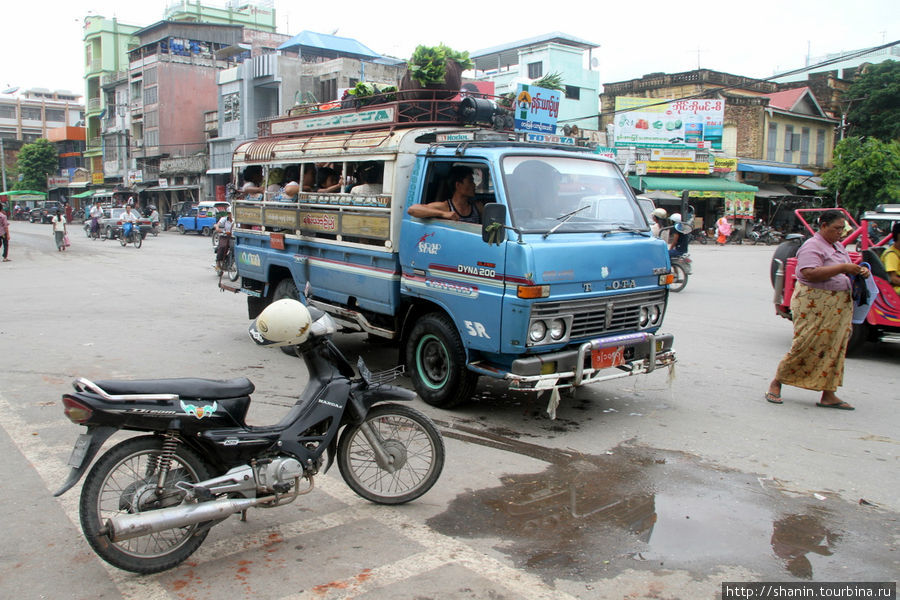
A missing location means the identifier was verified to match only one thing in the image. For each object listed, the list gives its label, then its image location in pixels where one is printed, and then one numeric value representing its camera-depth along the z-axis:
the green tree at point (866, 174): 32.06
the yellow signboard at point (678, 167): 38.19
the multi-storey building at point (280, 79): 44.50
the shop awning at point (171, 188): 52.54
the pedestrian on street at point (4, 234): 20.66
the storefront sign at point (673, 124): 38.28
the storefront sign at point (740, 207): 37.22
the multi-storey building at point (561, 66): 53.19
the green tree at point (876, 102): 42.50
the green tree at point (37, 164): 76.19
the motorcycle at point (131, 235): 27.22
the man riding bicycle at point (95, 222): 33.34
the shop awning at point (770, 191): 39.81
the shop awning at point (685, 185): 36.81
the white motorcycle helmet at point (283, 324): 3.84
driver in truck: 6.31
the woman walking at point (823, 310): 6.23
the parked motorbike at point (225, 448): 3.42
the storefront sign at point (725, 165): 38.91
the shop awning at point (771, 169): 38.94
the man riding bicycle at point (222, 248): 15.27
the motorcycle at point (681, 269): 14.83
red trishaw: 8.40
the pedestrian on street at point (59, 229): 24.48
